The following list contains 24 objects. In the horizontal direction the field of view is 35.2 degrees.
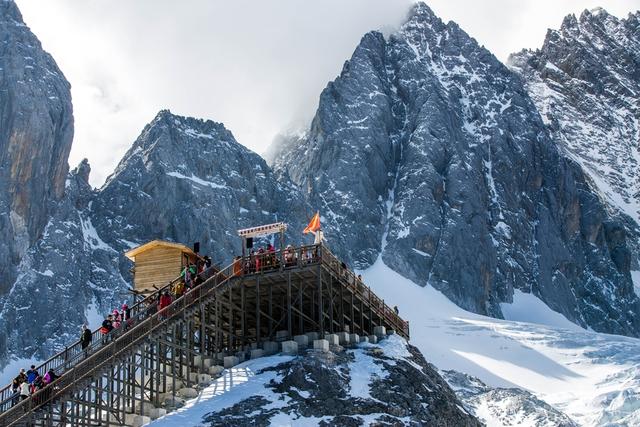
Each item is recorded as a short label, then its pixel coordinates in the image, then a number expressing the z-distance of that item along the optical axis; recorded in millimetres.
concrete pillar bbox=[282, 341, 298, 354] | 55906
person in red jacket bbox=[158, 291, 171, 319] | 52781
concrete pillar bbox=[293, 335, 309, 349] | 57000
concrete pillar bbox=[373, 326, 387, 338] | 63644
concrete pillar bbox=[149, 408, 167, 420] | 50375
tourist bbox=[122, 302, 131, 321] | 52847
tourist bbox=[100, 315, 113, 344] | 49625
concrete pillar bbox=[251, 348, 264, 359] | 56969
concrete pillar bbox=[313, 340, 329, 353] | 55438
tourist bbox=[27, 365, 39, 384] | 46656
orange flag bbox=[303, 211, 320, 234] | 62125
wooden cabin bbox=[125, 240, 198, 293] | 64062
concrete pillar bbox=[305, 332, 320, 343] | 57125
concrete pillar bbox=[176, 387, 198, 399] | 52438
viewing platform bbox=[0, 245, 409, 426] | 47156
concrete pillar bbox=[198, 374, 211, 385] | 54394
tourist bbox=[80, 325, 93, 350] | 49000
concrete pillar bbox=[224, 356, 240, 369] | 56312
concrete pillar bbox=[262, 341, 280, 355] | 57091
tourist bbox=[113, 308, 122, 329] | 52881
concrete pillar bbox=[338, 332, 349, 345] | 58844
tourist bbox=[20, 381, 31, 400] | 44875
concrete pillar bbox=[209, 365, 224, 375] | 55562
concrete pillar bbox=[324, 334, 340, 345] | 57025
